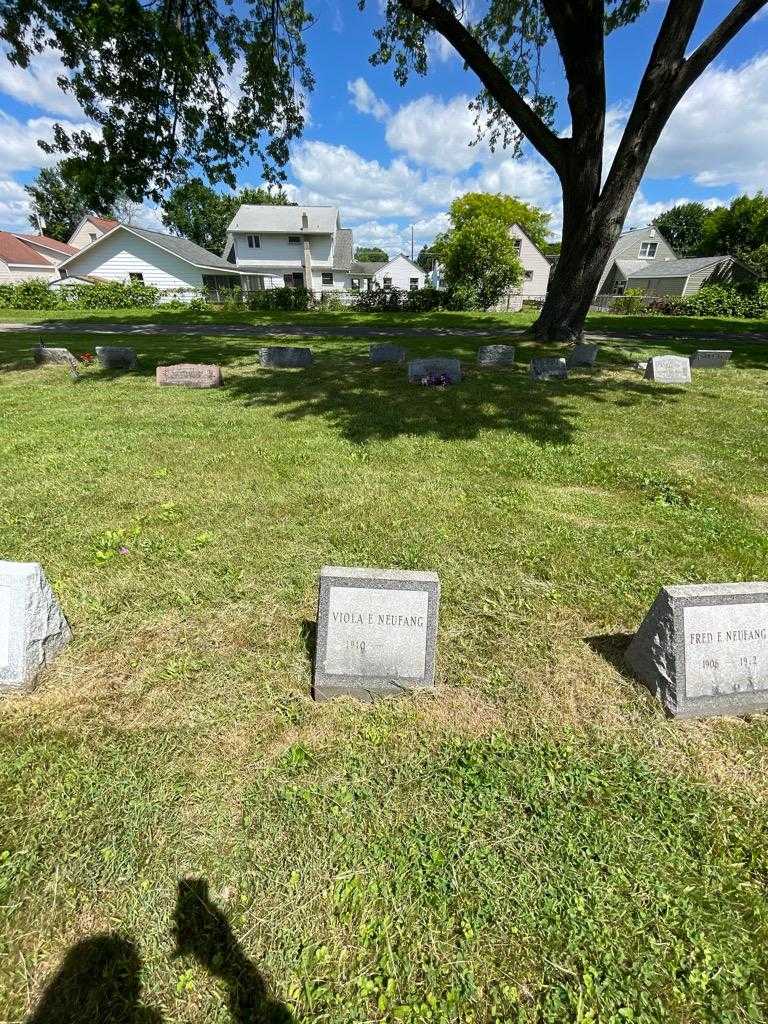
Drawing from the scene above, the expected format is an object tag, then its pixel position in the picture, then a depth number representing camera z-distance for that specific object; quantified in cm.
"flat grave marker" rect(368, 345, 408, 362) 1180
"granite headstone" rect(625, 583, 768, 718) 239
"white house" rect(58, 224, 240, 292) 3591
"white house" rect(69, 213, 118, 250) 5856
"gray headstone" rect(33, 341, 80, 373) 1085
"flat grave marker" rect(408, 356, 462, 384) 957
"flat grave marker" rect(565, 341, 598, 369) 1180
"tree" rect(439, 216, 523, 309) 3056
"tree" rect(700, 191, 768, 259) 5153
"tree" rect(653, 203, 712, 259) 7756
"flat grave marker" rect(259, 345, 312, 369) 1144
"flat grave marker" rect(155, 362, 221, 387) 947
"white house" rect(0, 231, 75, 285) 4406
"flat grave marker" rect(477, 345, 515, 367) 1136
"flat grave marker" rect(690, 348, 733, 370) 1209
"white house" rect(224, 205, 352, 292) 4094
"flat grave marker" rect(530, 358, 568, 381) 1037
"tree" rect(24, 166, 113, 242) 6994
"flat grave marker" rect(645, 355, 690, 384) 1041
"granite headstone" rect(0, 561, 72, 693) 241
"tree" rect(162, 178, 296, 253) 6725
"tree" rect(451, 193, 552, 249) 4762
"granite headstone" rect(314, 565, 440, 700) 245
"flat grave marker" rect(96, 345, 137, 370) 1098
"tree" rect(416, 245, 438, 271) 9696
